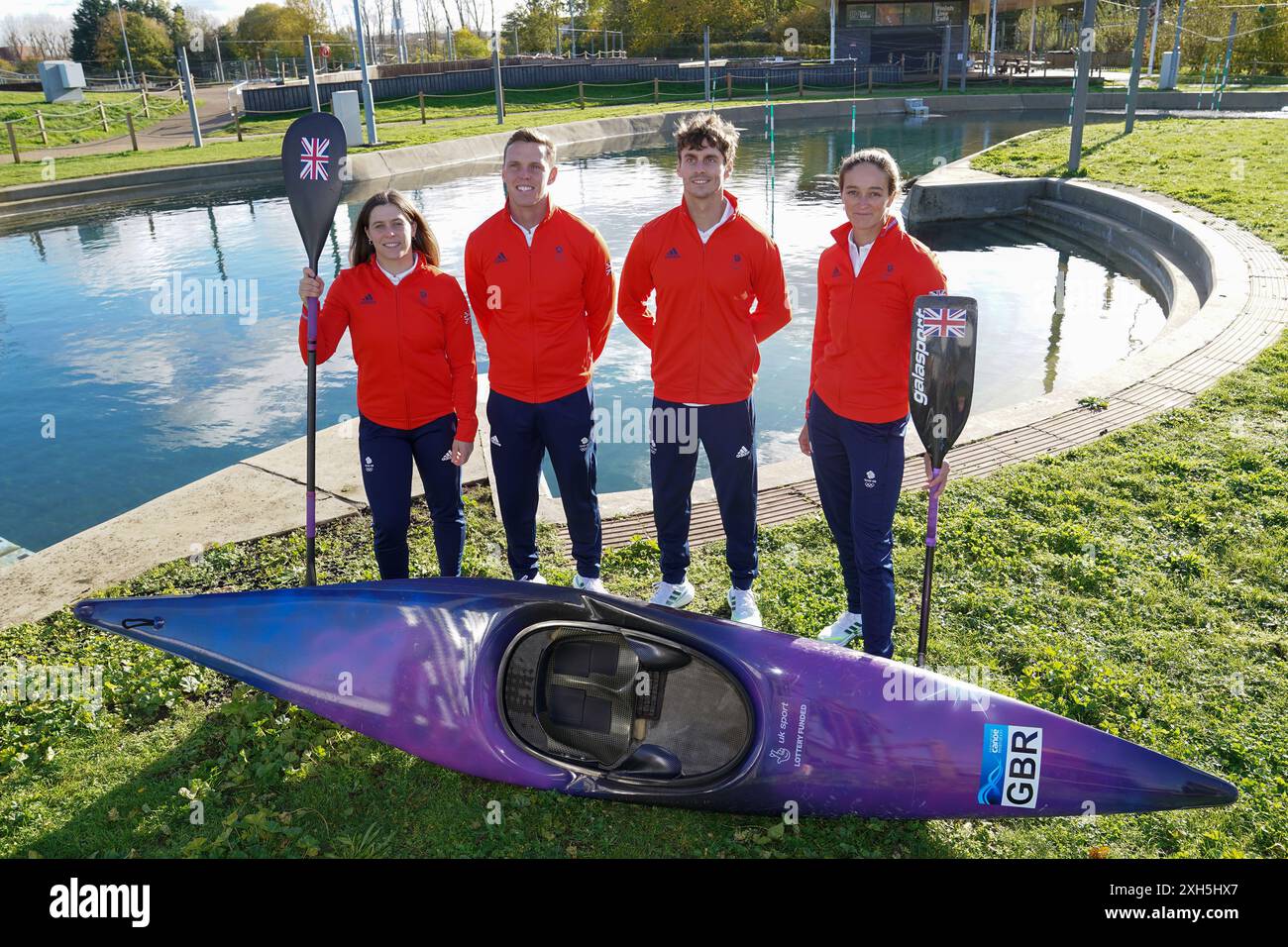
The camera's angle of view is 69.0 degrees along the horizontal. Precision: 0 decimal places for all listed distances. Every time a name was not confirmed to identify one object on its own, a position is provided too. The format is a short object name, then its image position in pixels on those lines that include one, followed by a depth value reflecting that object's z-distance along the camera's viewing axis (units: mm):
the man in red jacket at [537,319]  4340
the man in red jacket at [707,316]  4195
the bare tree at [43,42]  63312
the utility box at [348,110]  23172
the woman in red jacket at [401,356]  4352
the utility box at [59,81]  37156
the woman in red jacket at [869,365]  3811
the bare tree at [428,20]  80319
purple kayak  3381
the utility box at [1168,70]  28878
